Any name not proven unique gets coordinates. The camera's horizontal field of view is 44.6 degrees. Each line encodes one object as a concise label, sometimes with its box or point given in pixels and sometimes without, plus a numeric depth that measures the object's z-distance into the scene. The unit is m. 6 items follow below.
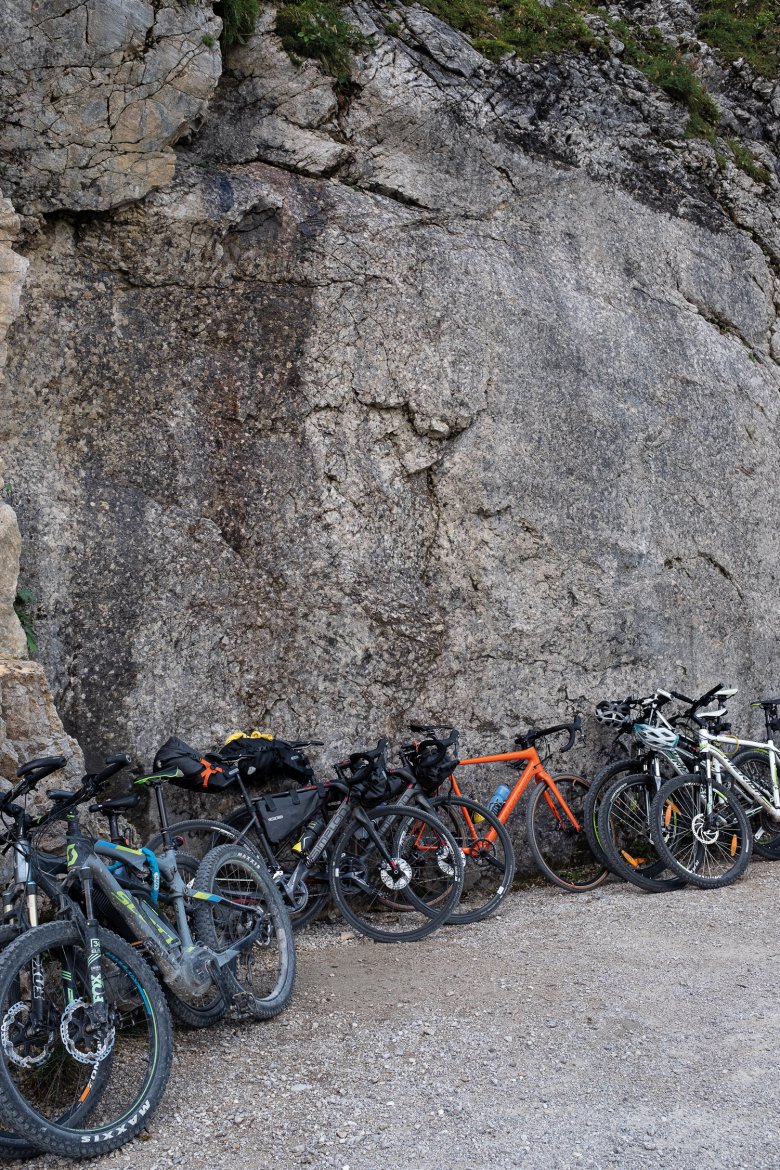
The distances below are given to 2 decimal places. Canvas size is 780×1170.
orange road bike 7.15
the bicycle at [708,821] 7.21
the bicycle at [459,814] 6.48
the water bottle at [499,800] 7.17
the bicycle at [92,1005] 3.56
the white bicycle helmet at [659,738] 7.46
